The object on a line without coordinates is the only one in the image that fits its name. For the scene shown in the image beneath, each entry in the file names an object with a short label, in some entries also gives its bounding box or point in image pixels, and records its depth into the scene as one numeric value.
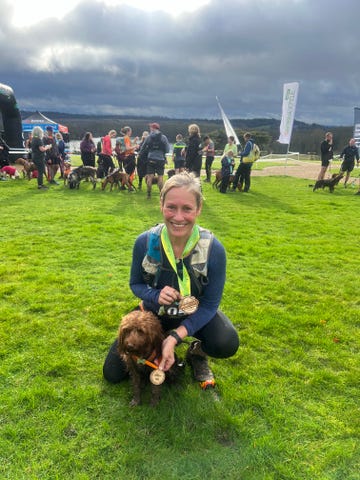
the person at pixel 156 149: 10.84
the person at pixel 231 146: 13.80
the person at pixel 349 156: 15.75
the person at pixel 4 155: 15.85
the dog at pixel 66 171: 15.17
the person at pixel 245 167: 12.69
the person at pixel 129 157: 13.96
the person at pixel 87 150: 14.62
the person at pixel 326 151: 14.98
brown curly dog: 2.47
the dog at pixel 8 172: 15.59
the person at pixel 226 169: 13.25
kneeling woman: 2.56
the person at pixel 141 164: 12.20
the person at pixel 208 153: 14.33
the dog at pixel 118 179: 13.38
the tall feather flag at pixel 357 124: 18.12
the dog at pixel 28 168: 15.27
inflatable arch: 18.98
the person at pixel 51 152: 14.05
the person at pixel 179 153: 14.20
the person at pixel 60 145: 16.30
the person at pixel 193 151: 11.77
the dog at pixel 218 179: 14.29
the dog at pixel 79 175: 13.71
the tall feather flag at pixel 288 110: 19.17
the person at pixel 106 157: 13.91
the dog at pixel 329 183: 14.75
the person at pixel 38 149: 11.95
